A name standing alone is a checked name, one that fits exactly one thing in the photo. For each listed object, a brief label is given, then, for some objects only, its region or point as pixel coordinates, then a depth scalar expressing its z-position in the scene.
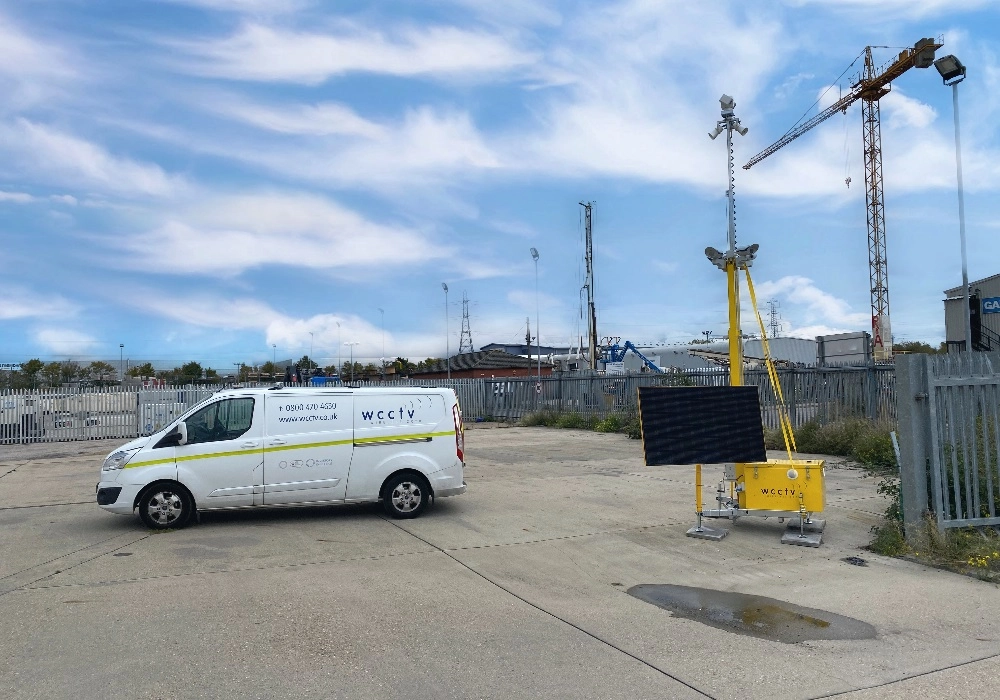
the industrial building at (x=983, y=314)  34.34
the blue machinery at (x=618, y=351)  57.81
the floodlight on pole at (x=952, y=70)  16.11
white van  10.55
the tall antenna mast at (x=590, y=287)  48.78
